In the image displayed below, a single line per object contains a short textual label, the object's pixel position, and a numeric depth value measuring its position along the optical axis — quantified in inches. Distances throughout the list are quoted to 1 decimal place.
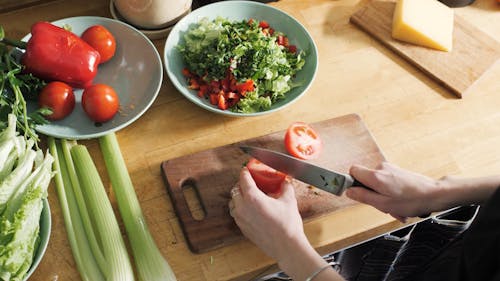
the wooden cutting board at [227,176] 46.9
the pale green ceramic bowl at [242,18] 55.4
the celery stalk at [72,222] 43.6
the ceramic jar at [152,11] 57.6
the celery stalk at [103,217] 43.4
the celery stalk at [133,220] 43.7
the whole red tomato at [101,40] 55.2
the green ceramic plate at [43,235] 40.6
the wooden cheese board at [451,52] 62.2
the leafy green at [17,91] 46.2
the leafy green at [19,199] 37.9
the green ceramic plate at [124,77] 52.0
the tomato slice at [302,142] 51.9
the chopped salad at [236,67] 55.0
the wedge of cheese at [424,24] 63.7
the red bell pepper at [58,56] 51.3
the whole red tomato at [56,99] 50.4
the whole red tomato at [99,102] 50.6
